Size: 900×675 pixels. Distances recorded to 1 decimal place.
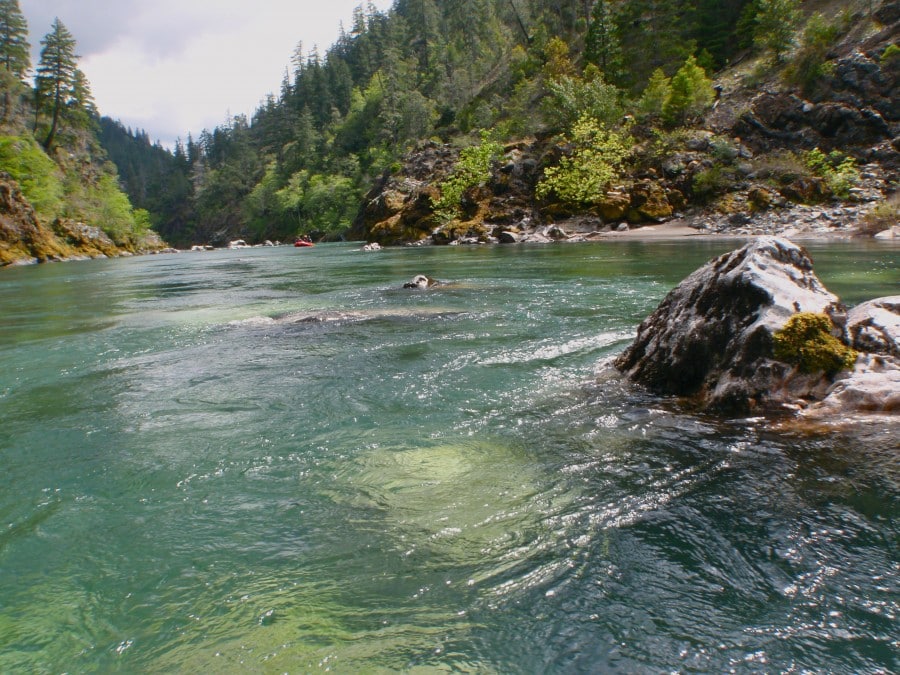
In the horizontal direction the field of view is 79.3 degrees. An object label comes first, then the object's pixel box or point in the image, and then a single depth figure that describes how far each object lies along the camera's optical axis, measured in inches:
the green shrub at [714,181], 1425.9
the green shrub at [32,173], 1921.8
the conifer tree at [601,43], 2183.8
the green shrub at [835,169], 1245.1
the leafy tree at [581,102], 1780.3
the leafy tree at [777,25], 1681.8
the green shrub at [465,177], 1868.8
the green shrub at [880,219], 961.3
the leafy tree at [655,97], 1716.3
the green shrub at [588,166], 1595.7
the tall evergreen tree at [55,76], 2442.1
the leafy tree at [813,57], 1518.2
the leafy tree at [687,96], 1644.9
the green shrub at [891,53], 1378.0
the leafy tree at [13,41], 2391.9
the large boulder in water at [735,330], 204.1
